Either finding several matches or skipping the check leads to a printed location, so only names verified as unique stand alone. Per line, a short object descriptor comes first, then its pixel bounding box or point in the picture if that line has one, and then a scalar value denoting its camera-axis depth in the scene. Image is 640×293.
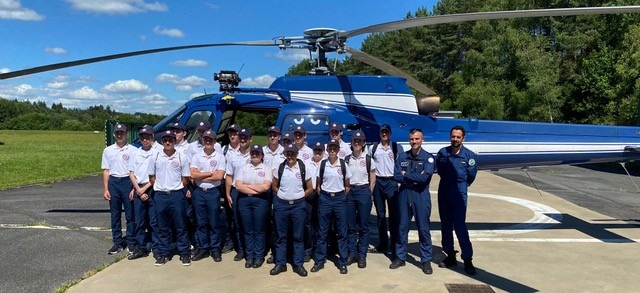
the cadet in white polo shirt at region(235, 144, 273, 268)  5.14
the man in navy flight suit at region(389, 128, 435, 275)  5.27
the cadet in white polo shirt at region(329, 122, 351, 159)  5.77
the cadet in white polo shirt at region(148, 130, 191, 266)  5.39
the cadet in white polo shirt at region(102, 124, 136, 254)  5.81
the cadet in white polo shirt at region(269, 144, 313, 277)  5.02
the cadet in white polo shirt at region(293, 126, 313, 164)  5.60
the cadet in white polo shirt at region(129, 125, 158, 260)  5.59
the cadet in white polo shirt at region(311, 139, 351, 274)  5.15
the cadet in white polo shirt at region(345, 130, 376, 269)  5.38
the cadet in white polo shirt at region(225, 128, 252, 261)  5.33
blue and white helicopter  7.04
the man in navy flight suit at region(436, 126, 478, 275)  5.31
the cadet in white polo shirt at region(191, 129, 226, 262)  5.43
